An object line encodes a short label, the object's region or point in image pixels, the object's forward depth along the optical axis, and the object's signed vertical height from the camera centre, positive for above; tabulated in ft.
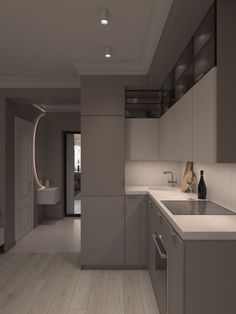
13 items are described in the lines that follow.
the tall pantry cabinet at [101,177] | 9.04 -0.75
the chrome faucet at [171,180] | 10.19 -1.01
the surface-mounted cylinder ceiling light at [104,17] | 5.59 +3.71
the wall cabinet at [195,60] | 4.83 +2.72
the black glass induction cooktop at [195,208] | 5.58 -1.36
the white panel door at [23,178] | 12.04 -1.14
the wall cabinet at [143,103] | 9.80 +2.51
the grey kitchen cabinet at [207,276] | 4.16 -2.25
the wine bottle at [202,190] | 7.33 -1.04
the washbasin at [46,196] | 14.78 -2.52
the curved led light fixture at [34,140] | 14.50 +1.26
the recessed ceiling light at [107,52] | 7.51 +3.79
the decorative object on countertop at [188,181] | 8.47 -0.86
